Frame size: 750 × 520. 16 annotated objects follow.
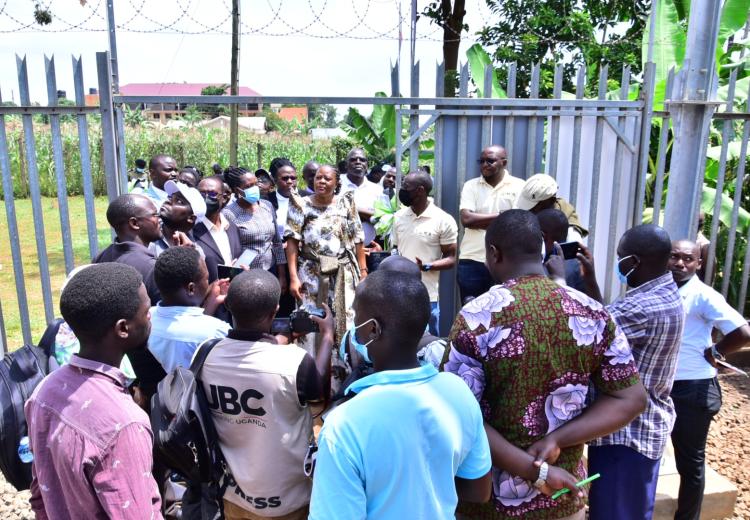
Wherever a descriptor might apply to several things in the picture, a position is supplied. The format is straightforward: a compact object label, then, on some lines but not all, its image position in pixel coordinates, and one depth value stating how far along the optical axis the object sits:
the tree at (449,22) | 13.23
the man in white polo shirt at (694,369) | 3.06
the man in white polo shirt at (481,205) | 4.71
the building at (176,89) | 56.86
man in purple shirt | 1.62
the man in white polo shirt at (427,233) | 4.79
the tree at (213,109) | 49.74
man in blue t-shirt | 1.51
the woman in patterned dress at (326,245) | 4.83
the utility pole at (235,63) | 11.33
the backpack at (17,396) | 2.14
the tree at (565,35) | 11.87
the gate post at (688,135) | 4.26
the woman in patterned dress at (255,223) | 4.96
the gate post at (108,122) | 4.03
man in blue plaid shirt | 2.38
